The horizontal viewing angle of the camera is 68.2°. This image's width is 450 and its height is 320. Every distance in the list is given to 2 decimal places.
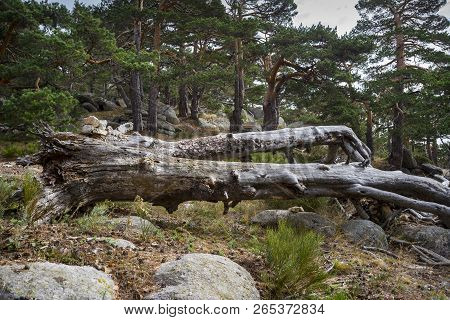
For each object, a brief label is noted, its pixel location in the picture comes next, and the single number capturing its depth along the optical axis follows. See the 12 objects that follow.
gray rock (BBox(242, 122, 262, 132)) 24.64
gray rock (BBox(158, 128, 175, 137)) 21.05
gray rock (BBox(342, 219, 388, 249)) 6.13
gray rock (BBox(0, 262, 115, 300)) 2.68
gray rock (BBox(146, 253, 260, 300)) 3.04
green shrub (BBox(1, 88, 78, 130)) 10.60
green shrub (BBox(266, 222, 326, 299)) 3.59
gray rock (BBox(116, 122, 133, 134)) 9.81
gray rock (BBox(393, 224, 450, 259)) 6.27
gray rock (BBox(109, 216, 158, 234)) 5.00
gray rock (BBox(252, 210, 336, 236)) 6.26
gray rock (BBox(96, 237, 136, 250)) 4.07
